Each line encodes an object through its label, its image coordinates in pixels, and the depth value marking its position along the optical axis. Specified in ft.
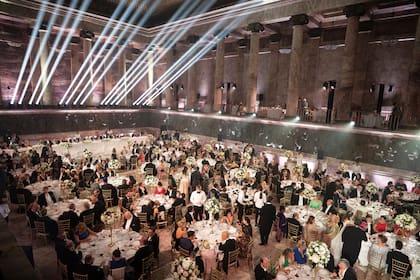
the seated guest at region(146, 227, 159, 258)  23.79
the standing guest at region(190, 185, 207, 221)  33.58
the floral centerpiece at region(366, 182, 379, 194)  37.04
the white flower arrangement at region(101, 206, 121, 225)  23.25
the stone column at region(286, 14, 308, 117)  63.70
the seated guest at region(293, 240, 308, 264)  22.67
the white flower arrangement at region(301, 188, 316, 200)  31.55
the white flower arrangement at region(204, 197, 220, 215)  26.68
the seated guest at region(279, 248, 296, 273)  21.18
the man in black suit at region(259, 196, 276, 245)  29.60
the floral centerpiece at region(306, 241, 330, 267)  18.92
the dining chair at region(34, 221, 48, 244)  27.35
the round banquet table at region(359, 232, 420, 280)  25.03
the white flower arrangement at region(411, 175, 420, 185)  40.52
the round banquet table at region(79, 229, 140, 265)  22.38
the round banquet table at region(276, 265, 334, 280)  20.03
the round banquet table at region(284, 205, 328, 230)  30.07
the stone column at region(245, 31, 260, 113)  72.69
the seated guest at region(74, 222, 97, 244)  23.85
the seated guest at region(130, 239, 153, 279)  21.62
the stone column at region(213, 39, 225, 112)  82.58
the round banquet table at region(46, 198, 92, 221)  29.63
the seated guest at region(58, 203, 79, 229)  27.75
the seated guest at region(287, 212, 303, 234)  28.63
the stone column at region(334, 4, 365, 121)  56.57
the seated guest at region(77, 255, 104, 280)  19.69
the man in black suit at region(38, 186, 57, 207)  32.14
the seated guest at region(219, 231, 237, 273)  23.71
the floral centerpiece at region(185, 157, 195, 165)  44.73
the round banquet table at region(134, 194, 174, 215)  32.82
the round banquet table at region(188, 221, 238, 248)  25.59
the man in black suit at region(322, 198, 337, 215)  30.44
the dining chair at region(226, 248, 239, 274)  23.65
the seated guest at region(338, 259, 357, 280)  19.24
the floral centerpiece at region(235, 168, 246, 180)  36.41
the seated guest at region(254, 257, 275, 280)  20.10
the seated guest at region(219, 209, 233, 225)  28.41
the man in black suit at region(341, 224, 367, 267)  24.72
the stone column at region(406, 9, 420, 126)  49.85
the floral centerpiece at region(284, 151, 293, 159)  56.07
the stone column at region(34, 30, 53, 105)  76.43
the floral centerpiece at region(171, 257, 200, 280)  17.44
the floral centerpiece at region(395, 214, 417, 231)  25.80
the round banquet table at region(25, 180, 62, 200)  35.92
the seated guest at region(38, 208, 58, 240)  27.35
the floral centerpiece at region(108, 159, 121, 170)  40.50
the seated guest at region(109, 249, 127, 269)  20.67
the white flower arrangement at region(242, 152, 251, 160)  48.78
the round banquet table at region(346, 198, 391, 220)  33.12
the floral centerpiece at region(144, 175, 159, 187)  33.45
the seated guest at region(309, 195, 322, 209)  33.06
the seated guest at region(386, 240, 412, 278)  22.63
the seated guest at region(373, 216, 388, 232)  27.96
